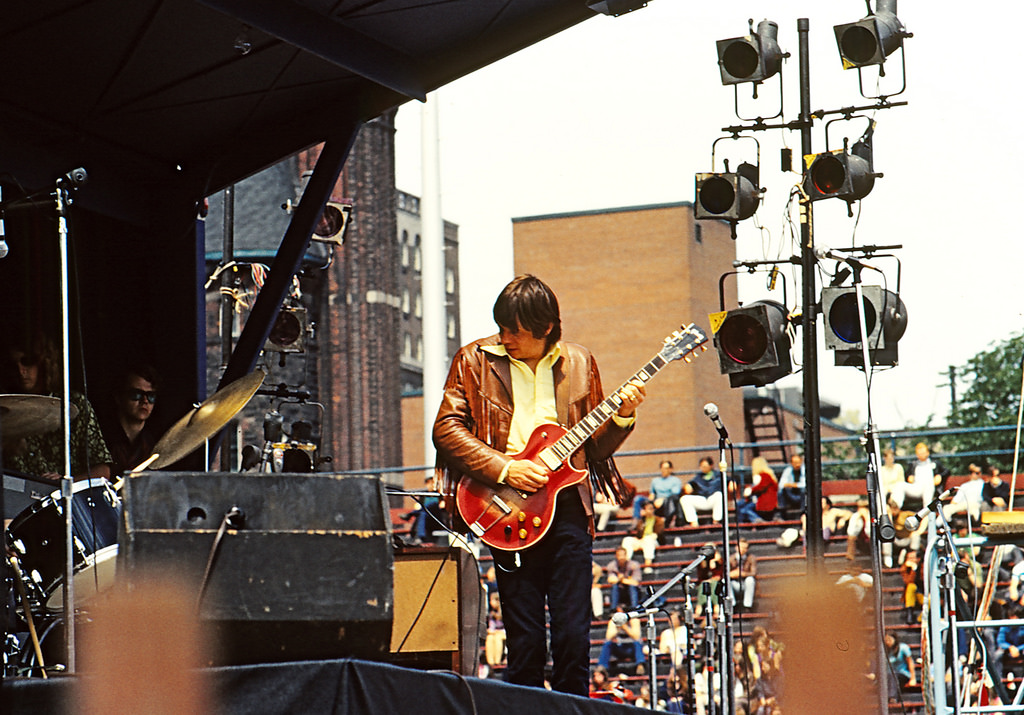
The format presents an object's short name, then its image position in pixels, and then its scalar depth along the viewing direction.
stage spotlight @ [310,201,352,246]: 13.08
